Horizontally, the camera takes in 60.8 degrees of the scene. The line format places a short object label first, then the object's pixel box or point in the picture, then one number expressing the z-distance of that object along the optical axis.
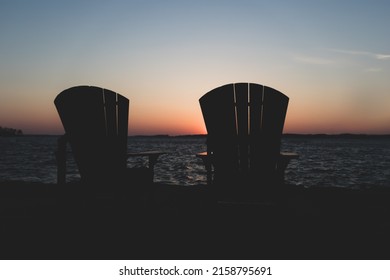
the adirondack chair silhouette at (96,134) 3.38
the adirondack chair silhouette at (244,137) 2.98
